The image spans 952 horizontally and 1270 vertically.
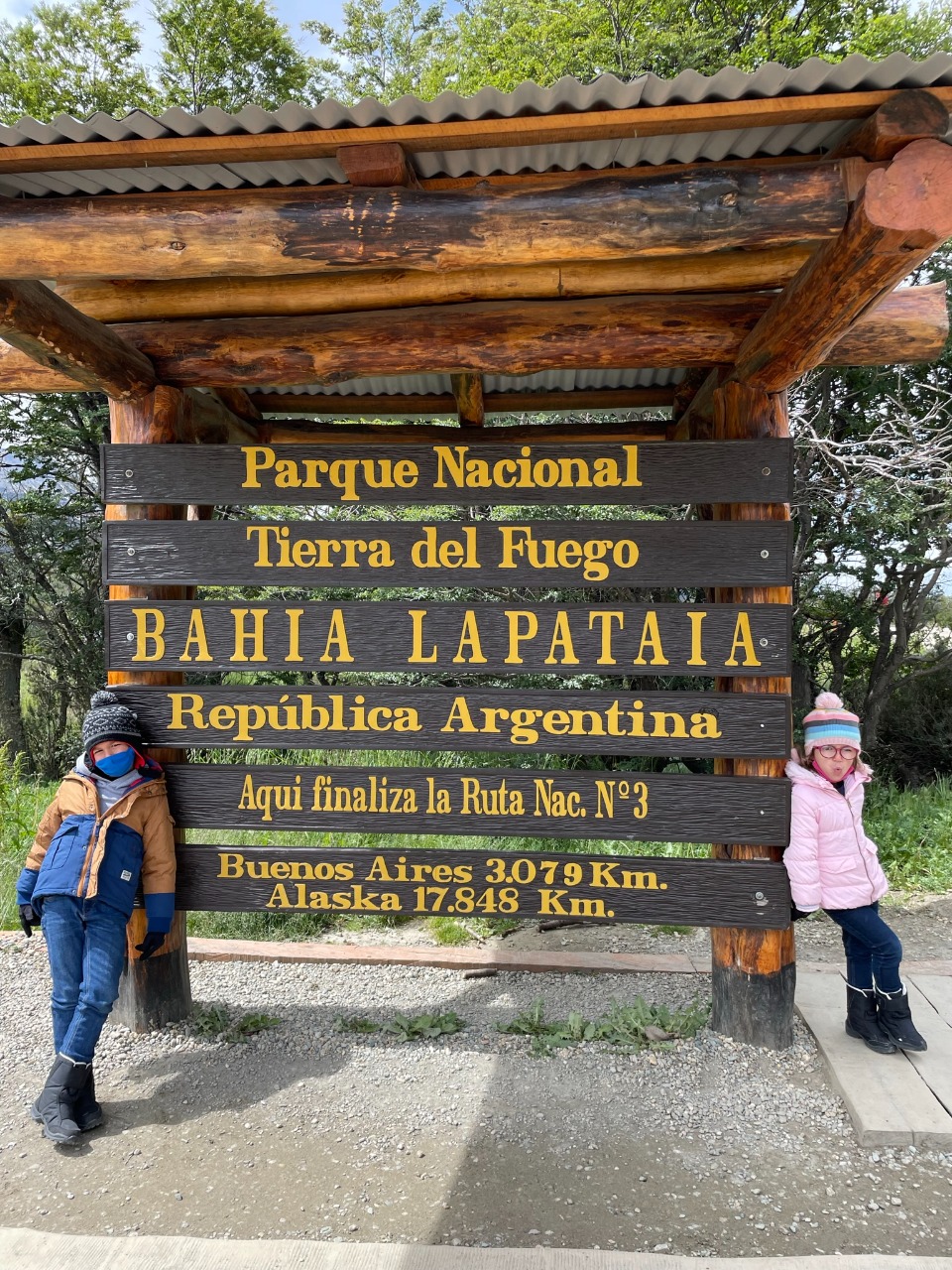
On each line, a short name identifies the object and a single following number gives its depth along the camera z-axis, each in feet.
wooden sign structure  8.64
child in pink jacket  11.69
